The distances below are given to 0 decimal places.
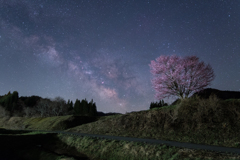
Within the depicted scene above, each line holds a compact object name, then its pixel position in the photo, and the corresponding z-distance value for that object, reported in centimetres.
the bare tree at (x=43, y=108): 5872
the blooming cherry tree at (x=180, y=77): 2494
